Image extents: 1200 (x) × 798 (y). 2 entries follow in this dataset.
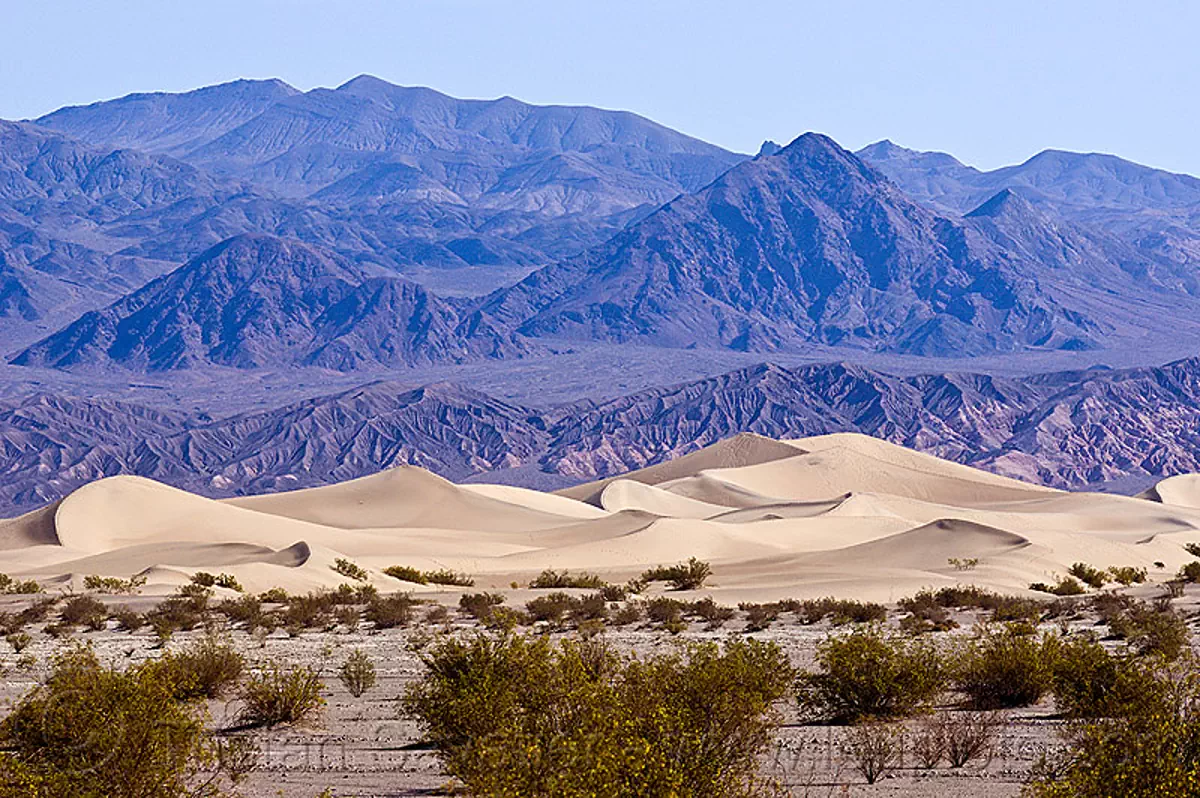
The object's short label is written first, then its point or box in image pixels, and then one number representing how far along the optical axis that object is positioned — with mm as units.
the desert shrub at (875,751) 15125
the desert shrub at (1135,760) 10852
